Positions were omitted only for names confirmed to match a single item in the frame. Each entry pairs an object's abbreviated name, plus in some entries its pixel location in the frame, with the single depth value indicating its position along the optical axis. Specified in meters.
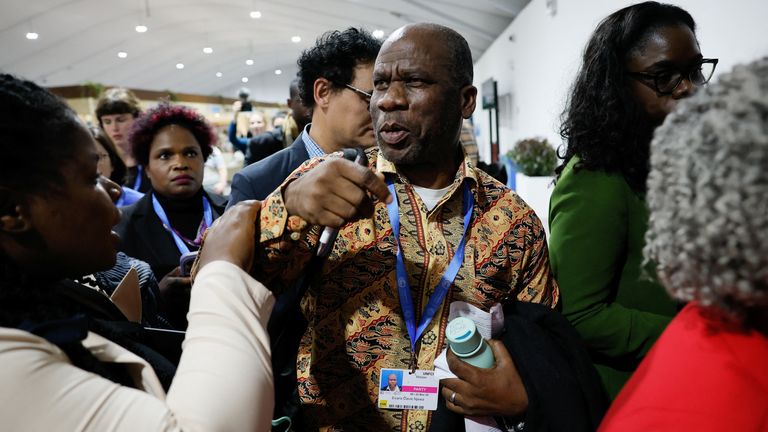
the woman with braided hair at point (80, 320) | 0.74
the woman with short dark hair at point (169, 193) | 2.63
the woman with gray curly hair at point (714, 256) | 0.64
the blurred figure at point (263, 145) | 4.39
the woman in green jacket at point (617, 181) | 1.40
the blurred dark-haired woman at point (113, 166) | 3.36
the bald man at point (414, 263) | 1.36
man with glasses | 2.36
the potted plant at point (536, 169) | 6.36
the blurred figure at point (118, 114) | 3.92
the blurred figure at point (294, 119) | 3.68
